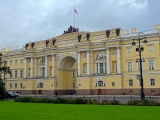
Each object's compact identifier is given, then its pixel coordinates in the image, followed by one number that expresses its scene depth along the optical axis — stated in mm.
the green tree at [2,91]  37719
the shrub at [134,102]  23997
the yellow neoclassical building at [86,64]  52406
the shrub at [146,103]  23278
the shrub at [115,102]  25358
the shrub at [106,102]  25797
